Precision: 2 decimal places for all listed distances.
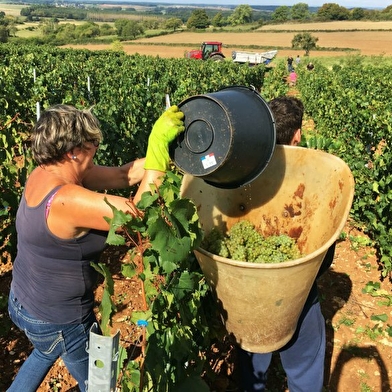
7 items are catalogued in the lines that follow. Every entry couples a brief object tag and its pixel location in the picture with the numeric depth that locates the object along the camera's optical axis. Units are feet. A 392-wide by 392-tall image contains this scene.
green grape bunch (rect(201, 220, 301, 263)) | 5.61
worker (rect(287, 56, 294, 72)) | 100.39
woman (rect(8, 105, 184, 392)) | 5.47
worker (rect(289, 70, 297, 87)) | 85.56
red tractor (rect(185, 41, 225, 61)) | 106.52
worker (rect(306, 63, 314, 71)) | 87.45
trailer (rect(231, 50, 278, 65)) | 110.52
